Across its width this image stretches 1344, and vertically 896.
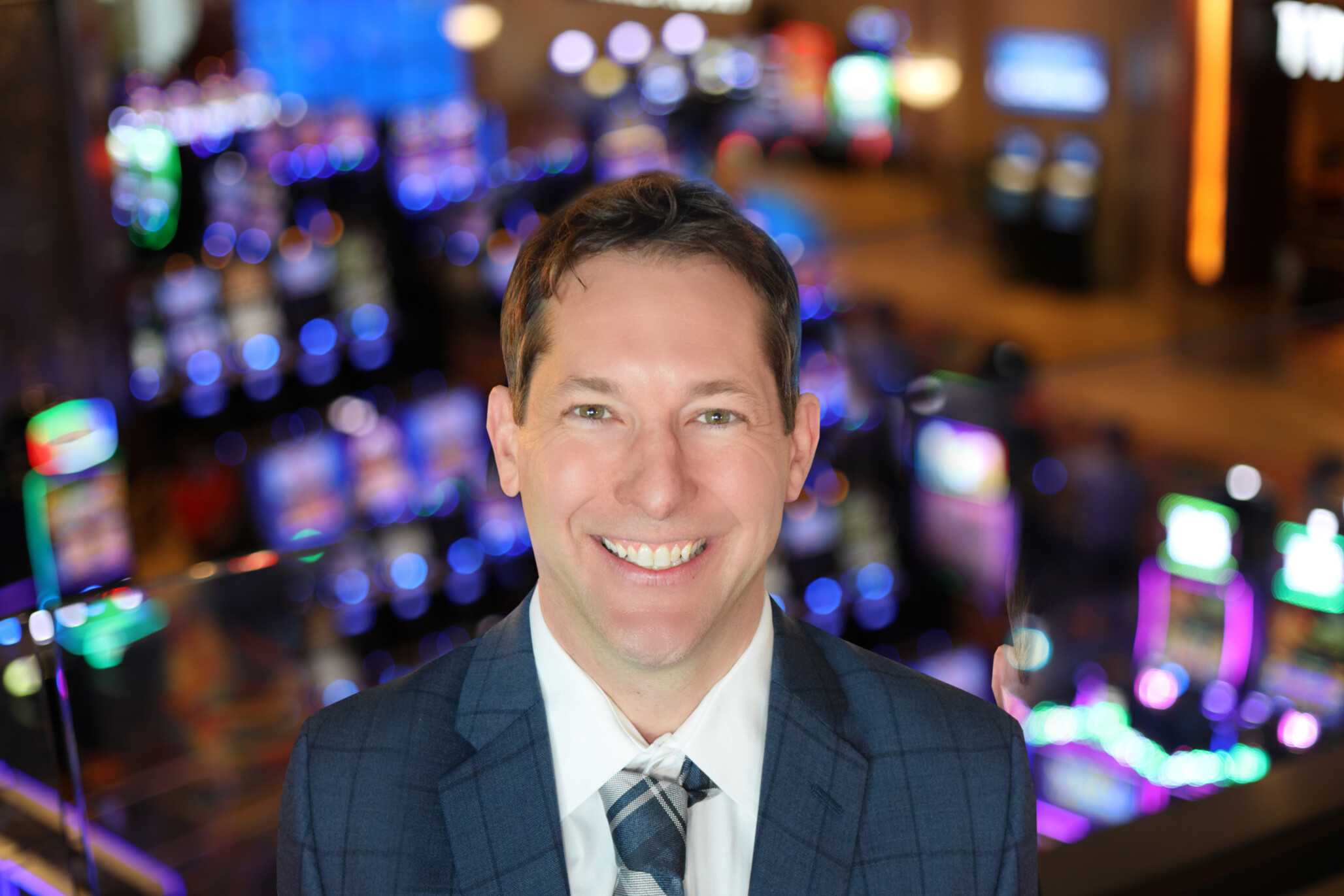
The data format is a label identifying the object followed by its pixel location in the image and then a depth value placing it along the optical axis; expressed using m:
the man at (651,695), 1.36
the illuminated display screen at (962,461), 7.60
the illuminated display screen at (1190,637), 5.80
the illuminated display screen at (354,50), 8.38
